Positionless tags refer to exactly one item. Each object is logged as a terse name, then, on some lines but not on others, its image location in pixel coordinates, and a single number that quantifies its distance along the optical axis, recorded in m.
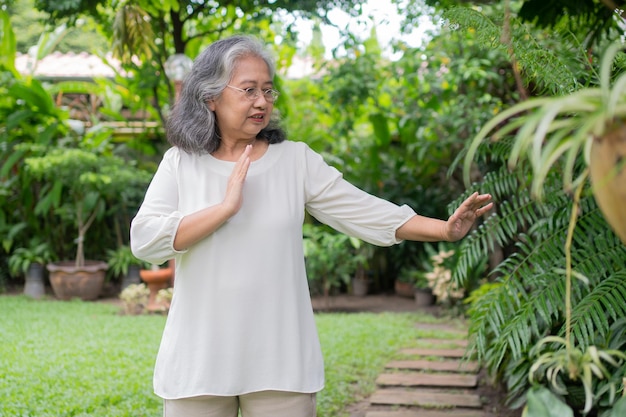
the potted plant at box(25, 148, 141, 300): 7.54
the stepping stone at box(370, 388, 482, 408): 4.16
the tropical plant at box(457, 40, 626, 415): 2.60
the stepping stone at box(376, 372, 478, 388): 4.54
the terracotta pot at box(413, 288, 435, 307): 7.62
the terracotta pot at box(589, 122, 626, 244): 0.89
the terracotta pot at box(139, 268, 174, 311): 7.39
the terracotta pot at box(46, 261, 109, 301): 7.73
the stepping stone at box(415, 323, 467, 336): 6.24
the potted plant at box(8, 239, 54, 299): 7.99
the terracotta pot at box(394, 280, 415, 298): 8.08
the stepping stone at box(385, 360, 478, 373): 4.90
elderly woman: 2.19
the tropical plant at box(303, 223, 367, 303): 7.16
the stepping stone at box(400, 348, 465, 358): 5.27
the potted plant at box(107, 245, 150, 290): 8.03
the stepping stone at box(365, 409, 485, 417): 3.98
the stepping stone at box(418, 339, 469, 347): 5.68
